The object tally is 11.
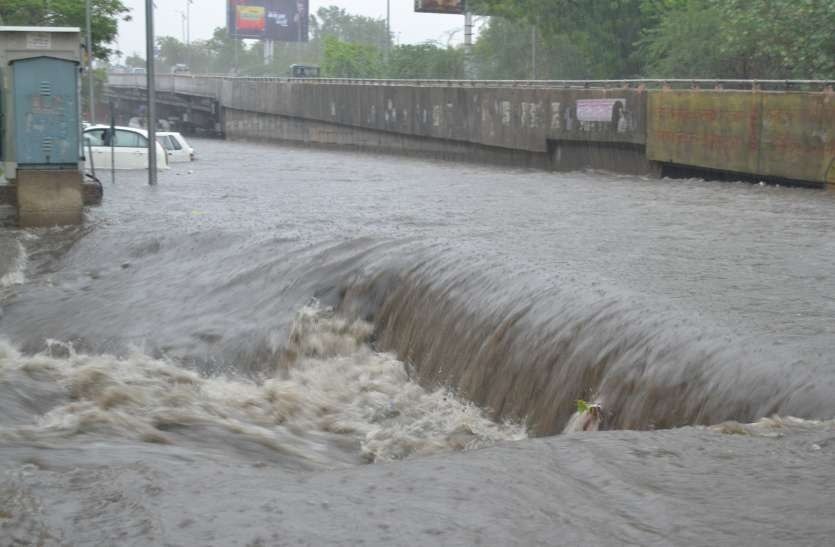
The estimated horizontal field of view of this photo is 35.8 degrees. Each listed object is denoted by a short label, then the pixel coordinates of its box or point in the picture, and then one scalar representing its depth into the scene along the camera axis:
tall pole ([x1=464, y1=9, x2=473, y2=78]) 69.25
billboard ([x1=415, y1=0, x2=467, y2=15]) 69.00
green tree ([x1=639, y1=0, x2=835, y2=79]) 31.66
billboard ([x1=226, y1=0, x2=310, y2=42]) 107.19
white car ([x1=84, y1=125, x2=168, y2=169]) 27.56
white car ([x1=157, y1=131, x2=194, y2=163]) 33.69
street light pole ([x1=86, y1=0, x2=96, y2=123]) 27.98
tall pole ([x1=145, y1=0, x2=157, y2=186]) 22.55
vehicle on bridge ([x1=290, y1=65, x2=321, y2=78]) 81.50
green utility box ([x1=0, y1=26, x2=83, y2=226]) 17.62
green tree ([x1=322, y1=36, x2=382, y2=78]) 92.81
